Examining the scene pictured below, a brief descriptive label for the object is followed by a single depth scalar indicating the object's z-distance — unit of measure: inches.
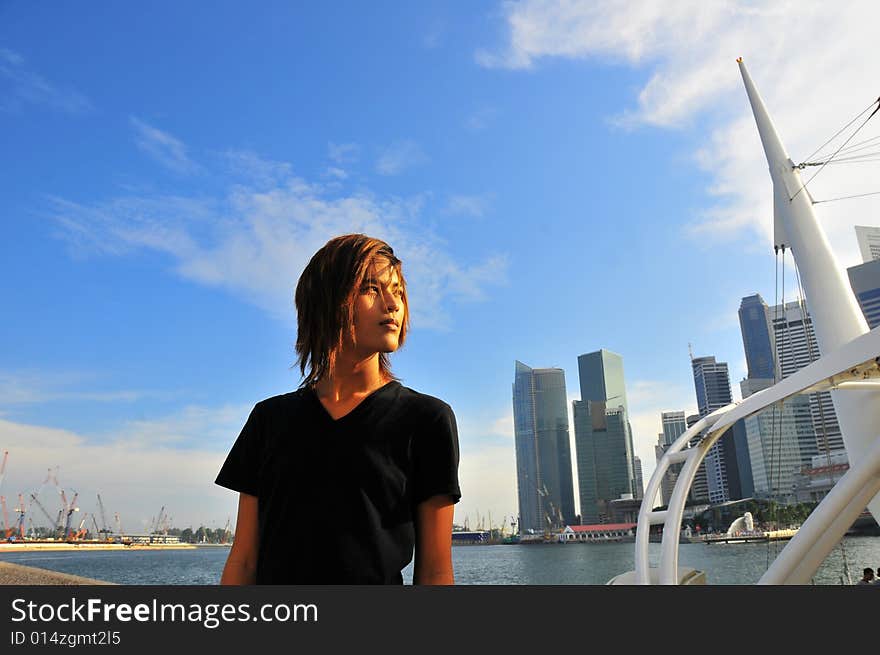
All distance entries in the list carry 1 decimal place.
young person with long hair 51.2
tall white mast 437.7
